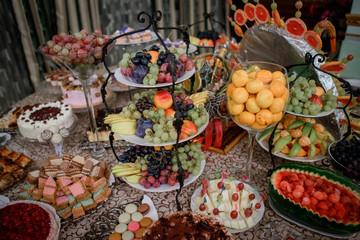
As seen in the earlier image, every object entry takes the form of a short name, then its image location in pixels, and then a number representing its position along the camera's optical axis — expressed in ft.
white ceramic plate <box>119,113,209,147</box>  3.33
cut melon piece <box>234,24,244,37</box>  5.50
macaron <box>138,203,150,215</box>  3.61
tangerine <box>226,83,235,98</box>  3.52
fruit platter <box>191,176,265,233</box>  3.30
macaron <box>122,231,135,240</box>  3.23
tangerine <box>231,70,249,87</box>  3.34
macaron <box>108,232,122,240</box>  3.23
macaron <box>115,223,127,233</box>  3.34
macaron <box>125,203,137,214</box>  3.64
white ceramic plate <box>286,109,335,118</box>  4.05
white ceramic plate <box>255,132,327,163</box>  4.25
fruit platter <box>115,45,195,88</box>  3.25
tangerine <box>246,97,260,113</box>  3.28
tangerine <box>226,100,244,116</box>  3.40
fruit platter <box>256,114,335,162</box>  4.27
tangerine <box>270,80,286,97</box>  3.17
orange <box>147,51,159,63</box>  3.55
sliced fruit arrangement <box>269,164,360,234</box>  3.08
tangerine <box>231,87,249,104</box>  3.31
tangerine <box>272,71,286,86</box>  3.22
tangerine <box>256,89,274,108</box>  3.16
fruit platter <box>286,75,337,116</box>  4.06
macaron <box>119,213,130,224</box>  3.48
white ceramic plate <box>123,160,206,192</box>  3.66
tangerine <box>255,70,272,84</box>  3.44
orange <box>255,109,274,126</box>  3.28
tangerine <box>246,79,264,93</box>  3.20
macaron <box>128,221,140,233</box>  3.34
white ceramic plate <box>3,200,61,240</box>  3.26
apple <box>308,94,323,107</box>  4.15
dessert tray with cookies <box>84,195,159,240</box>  3.33
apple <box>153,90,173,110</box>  3.65
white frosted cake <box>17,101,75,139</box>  5.23
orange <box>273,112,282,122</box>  3.35
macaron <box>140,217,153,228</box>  3.41
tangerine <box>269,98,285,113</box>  3.23
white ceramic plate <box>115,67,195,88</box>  3.21
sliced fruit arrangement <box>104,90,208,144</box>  3.42
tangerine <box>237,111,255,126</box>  3.37
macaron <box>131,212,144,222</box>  3.50
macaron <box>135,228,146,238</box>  3.28
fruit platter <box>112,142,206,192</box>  3.70
